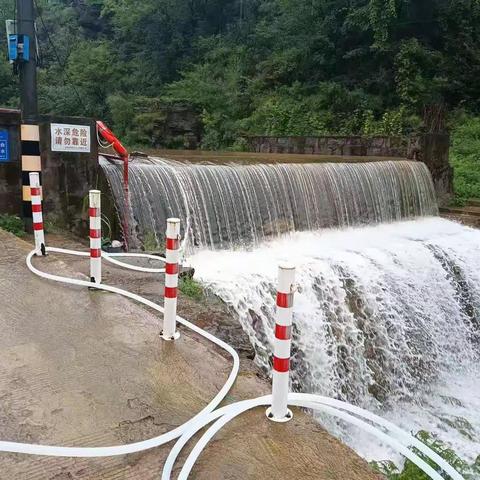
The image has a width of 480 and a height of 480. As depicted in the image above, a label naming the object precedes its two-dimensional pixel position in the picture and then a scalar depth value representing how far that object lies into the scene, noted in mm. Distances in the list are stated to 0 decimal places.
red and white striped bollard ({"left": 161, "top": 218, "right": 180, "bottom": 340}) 3623
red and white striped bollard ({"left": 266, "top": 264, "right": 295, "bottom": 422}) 2807
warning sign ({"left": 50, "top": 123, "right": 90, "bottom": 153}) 6988
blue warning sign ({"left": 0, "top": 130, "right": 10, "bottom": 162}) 6820
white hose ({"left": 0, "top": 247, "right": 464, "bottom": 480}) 2484
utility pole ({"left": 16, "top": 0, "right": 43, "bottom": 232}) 5906
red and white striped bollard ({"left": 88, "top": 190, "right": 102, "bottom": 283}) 4539
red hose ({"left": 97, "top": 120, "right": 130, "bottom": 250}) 7214
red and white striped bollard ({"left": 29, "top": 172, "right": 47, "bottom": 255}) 5227
